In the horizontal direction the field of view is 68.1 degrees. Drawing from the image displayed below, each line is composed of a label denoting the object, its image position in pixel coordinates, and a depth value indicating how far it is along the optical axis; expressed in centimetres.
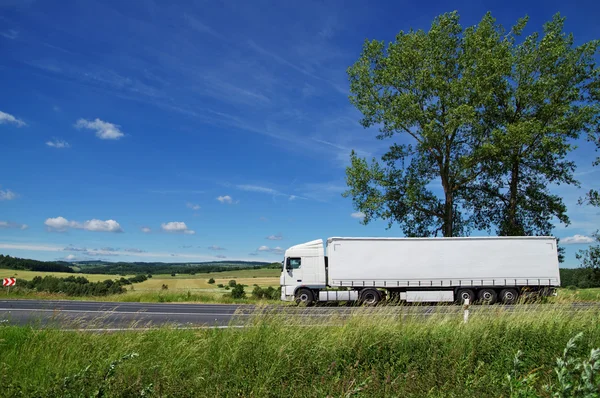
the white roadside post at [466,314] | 966
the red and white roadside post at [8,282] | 3147
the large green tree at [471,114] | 2878
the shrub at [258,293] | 3641
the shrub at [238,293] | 3410
